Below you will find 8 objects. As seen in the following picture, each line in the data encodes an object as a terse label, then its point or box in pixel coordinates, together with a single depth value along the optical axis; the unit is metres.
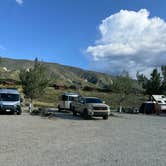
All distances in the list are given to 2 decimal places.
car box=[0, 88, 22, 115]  15.37
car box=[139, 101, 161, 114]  21.57
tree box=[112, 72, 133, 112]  24.45
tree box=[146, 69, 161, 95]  32.66
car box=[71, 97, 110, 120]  14.14
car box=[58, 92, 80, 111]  19.88
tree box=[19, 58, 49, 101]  19.37
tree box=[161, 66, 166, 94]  32.34
